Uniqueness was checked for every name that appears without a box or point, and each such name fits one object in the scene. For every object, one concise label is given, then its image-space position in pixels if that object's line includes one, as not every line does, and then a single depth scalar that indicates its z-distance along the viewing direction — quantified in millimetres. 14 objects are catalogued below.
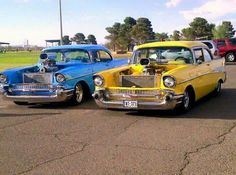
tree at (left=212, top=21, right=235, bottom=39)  72594
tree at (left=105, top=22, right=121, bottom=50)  70438
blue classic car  9562
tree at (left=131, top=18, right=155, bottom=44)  67400
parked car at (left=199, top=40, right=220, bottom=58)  22572
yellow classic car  8055
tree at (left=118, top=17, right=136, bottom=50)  67812
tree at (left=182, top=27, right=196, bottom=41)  65788
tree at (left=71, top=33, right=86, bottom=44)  103662
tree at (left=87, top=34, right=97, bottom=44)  96031
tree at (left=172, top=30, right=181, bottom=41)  68031
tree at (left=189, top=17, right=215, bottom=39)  68138
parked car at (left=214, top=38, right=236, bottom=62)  27188
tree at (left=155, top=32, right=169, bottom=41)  72875
